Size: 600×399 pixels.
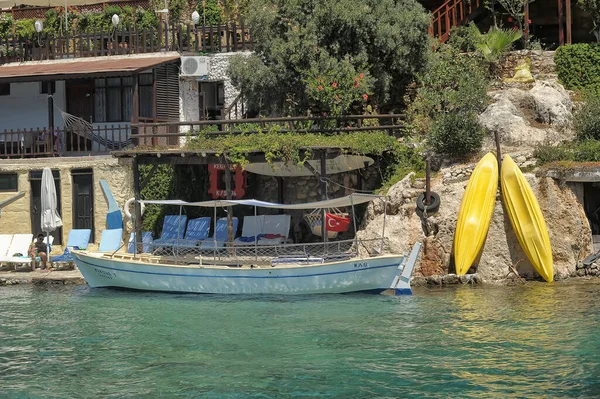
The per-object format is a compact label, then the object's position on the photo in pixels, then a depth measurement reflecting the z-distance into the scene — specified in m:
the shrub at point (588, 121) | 25.78
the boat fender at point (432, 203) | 24.66
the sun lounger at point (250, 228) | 27.75
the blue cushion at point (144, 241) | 27.12
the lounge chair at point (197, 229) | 28.58
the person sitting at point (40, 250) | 26.84
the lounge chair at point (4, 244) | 27.36
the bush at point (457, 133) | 25.91
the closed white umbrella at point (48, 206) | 27.52
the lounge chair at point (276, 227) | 27.69
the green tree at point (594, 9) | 29.77
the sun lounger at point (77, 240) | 27.27
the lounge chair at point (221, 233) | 27.69
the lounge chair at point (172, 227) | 28.62
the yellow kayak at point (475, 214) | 23.81
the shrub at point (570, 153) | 24.80
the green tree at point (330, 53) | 27.42
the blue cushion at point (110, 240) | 27.45
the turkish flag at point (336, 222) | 25.94
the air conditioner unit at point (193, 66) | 31.45
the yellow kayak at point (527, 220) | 23.59
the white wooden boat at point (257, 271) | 22.69
